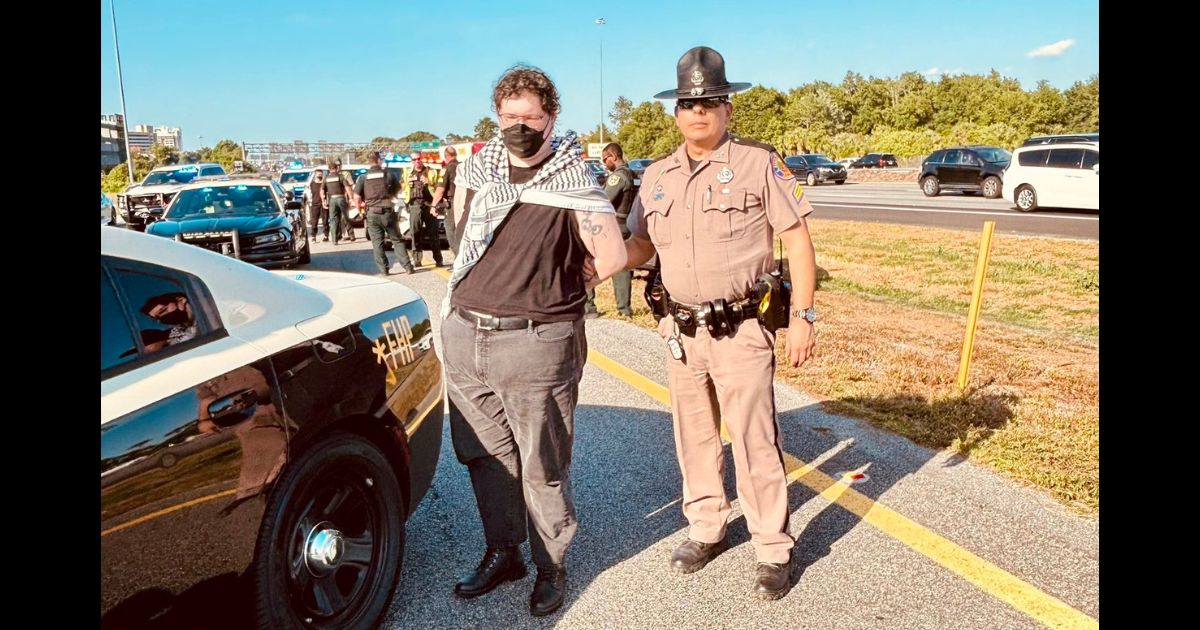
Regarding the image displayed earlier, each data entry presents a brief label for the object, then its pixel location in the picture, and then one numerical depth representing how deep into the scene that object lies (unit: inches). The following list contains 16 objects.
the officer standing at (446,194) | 428.7
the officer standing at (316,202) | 818.2
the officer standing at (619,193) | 342.3
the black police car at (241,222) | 469.1
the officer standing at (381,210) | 497.7
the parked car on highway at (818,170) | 1744.6
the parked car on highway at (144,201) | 846.5
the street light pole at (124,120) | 1440.7
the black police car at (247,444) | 80.4
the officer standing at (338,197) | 688.4
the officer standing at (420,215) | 546.0
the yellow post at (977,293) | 212.7
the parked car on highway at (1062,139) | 884.6
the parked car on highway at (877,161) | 2138.3
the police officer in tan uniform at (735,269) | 125.9
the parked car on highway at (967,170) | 1110.4
